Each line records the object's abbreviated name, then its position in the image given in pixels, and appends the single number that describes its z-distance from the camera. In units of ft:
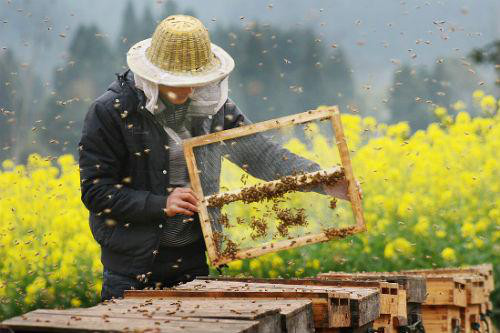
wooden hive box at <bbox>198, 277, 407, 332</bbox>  26.95
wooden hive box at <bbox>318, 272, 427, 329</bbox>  29.41
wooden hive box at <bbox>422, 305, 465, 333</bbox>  33.55
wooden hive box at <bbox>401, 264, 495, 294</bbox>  36.40
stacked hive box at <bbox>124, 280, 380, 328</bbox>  23.24
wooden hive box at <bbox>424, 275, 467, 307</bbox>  32.95
